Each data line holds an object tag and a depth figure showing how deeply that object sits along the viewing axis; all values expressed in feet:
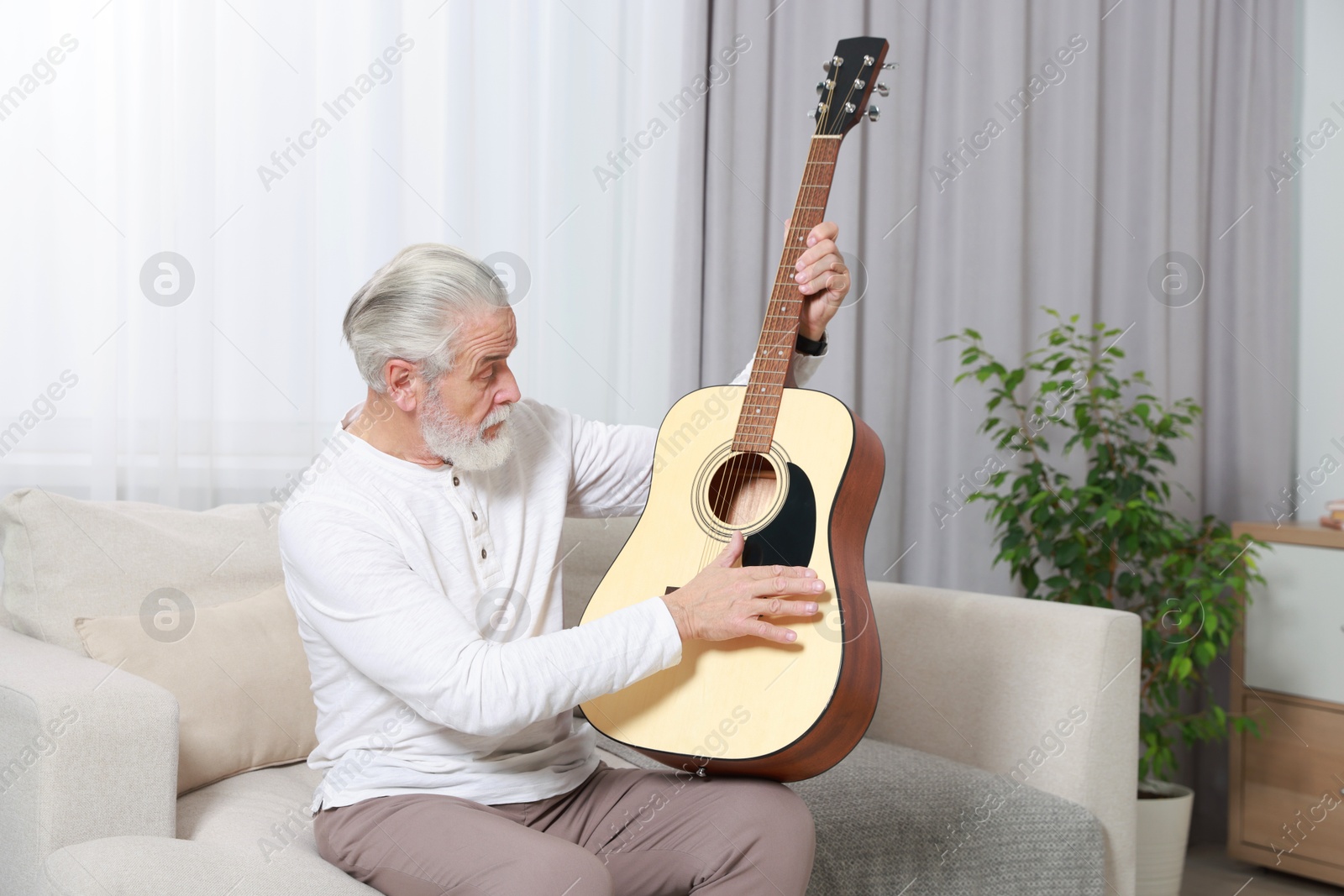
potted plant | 7.58
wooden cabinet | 8.02
